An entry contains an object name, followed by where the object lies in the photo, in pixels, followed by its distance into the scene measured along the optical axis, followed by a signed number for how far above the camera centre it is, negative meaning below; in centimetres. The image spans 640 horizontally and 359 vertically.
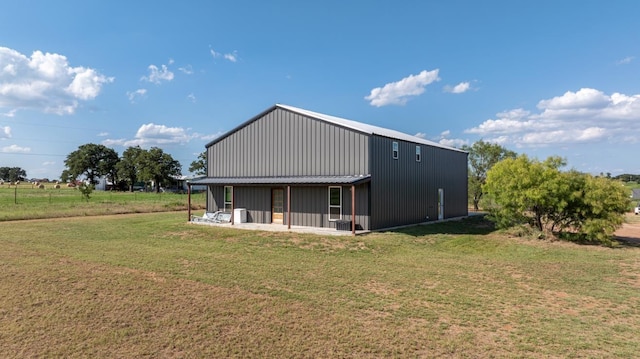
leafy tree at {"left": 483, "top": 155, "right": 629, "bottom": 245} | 1284 -32
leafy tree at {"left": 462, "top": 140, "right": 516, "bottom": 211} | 3050 +265
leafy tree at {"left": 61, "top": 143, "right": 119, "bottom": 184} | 7681 +560
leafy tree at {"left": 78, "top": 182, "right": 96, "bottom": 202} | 3112 -22
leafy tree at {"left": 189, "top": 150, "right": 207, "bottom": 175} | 6813 +432
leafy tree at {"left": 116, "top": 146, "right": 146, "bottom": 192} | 6931 +435
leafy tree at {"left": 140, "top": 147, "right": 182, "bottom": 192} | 6341 +392
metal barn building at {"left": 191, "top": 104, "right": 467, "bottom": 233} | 1530 +71
